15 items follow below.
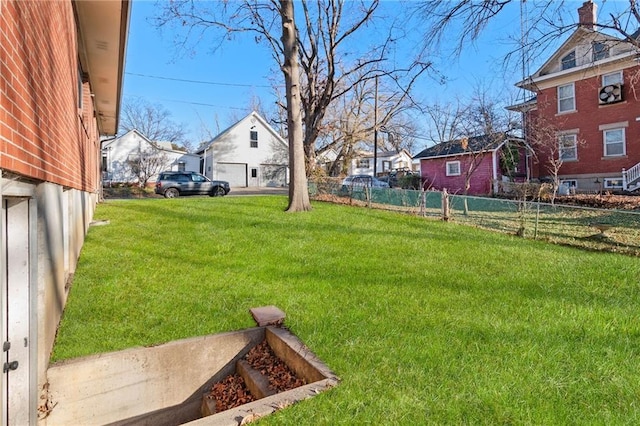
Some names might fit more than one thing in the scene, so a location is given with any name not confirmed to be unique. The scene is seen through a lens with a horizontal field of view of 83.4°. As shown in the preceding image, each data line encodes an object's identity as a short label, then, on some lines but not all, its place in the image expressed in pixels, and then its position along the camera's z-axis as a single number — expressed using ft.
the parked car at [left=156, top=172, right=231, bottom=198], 64.49
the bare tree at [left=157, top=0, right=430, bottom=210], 35.55
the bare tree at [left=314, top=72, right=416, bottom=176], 89.86
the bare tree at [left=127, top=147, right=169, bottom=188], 94.12
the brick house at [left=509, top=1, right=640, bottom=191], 54.60
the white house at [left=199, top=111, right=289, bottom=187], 102.22
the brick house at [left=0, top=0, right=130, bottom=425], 6.61
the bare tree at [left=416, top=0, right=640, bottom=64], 17.90
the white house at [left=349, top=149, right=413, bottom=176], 154.10
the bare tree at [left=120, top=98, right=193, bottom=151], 140.67
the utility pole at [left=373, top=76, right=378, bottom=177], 76.58
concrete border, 8.89
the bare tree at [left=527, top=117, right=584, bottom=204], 57.00
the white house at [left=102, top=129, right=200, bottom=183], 98.32
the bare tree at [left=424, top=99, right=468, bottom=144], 59.24
